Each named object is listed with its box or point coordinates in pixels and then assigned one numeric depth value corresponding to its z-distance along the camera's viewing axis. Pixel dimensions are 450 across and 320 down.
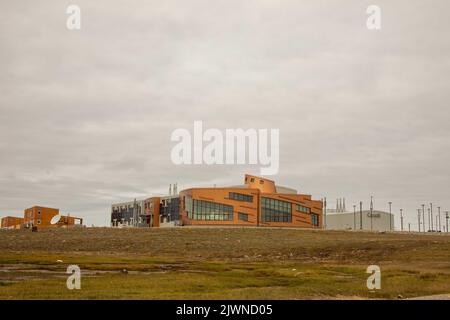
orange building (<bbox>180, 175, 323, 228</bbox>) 130.88
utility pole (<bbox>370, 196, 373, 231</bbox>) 168.40
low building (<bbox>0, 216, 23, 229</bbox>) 184.10
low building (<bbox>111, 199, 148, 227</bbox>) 148.00
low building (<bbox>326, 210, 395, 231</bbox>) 182.38
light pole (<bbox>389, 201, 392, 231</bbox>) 183.00
